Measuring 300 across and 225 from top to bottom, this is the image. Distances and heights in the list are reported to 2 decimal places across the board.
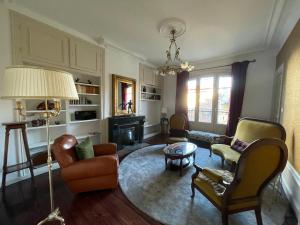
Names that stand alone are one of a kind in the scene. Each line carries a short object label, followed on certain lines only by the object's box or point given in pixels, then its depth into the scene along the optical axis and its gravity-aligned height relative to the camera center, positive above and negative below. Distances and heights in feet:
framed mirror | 13.34 +0.81
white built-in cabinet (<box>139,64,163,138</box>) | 17.34 +0.90
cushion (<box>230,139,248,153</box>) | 9.52 -2.69
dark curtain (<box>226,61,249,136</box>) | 13.75 +1.10
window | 15.47 +0.76
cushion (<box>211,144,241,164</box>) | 8.57 -3.07
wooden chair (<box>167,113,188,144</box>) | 14.35 -2.12
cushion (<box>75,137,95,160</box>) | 7.08 -2.35
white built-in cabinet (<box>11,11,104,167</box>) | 8.11 +2.54
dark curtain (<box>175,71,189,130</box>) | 17.97 +1.56
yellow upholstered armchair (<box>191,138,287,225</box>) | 4.25 -2.37
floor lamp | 3.12 +0.42
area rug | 5.67 -4.40
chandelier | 9.32 +2.48
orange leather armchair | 6.51 -3.00
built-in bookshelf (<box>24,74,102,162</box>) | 9.22 -1.27
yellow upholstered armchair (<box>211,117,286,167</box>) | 8.24 -1.70
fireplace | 12.80 -2.53
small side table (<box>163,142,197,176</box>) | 8.91 -3.03
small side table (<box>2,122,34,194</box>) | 6.95 -2.78
